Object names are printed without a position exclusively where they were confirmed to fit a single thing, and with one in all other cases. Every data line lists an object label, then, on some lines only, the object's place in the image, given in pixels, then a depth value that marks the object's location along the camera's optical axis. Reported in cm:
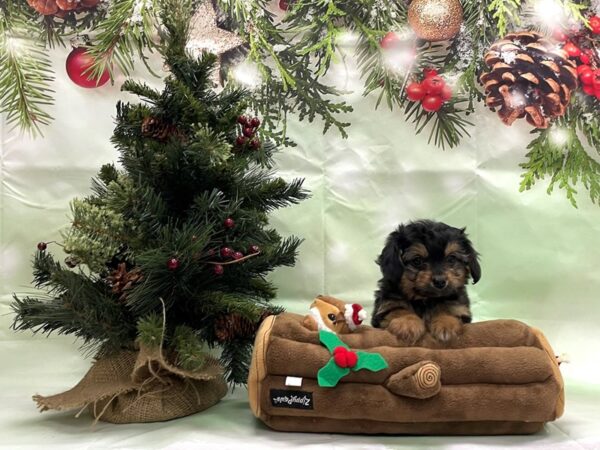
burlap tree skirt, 50
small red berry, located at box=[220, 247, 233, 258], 52
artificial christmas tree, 50
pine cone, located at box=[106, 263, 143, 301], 52
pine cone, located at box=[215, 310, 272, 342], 53
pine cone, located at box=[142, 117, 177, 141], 53
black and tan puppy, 50
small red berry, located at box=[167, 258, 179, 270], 48
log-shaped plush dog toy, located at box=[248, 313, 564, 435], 47
